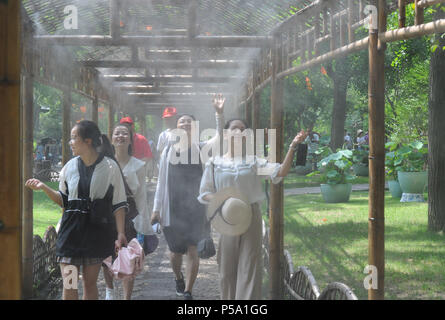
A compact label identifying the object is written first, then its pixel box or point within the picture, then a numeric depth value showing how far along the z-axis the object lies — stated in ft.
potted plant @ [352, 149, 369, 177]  69.66
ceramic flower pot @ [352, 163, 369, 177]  71.39
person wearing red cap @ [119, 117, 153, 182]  27.58
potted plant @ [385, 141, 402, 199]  41.48
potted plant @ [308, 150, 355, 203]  44.04
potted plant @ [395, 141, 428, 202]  40.41
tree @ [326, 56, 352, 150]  66.23
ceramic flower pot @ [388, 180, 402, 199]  45.30
